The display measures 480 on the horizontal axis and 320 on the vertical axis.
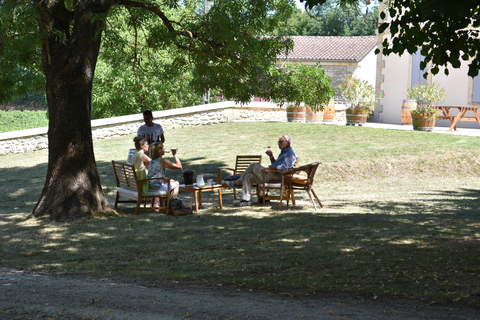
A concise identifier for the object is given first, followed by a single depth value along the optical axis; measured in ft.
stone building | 109.60
